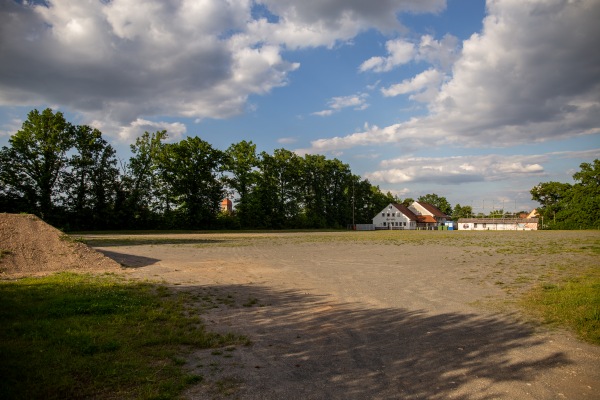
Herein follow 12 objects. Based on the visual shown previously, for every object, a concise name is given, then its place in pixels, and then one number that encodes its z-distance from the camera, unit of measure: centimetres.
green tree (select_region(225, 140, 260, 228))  6881
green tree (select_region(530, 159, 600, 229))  7631
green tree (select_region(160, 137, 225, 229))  6109
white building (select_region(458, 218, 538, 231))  9744
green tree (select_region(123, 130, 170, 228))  5616
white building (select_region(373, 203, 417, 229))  10350
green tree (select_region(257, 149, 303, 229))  7288
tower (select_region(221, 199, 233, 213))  6838
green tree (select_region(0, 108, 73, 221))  4606
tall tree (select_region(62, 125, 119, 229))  5141
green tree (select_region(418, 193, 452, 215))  15225
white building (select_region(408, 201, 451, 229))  11186
